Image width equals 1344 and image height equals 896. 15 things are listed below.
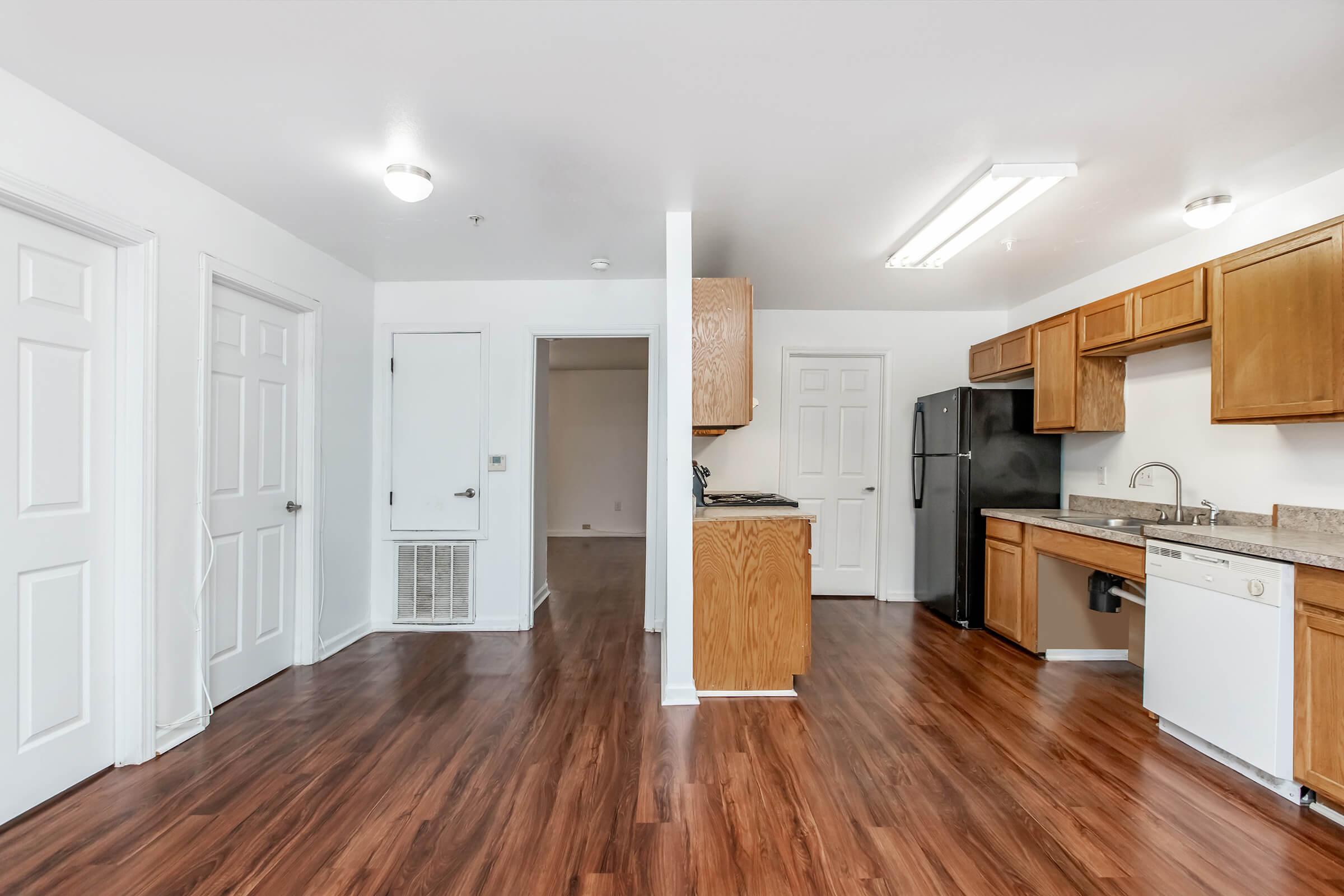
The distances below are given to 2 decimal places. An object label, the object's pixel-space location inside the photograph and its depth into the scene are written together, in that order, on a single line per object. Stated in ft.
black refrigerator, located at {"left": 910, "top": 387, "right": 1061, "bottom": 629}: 13.94
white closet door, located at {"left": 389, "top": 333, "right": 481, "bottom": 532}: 13.70
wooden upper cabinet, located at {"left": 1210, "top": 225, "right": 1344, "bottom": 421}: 7.59
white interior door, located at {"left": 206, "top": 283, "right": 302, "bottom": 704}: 9.37
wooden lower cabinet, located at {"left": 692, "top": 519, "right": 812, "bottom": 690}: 10.02
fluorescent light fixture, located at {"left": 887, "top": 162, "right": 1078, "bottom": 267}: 7.79
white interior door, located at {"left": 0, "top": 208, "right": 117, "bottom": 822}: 6.50
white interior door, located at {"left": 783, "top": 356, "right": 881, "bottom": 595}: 16.67
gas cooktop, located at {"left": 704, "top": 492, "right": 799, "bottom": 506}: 12.14
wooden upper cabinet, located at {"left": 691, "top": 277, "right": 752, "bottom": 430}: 10.57
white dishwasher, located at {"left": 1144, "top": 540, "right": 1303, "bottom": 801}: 7.09
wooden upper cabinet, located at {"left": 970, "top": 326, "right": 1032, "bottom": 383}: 13.75
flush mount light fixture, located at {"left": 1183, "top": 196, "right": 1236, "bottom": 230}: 9.04
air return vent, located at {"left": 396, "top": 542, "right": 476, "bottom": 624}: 13.74
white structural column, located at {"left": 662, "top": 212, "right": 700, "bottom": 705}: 9.69
